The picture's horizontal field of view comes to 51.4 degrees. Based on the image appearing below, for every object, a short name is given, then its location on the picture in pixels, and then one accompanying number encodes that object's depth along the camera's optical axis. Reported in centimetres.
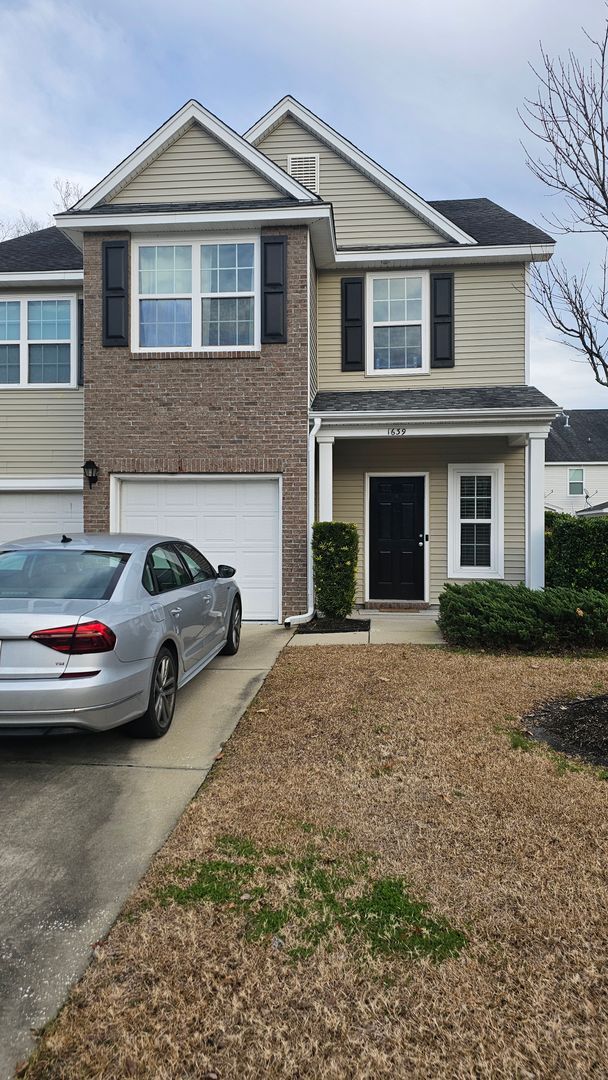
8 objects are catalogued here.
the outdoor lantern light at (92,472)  923
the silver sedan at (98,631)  374
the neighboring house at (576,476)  3147
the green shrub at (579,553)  845
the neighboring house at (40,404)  1079
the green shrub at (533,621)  717
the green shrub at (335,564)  889
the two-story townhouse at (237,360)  919
